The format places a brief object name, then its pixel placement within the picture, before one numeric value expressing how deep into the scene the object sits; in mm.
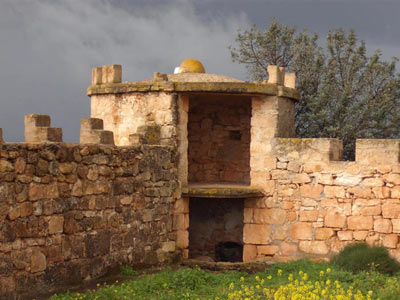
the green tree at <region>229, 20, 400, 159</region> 16125
